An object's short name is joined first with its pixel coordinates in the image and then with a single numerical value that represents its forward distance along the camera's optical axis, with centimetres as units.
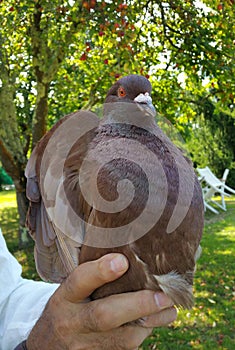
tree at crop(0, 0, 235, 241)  577
